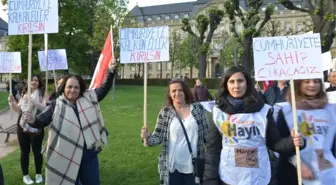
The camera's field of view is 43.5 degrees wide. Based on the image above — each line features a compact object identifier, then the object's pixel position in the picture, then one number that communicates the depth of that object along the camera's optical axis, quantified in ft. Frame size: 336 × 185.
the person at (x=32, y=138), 22.06
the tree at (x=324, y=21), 44.86
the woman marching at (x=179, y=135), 14.42
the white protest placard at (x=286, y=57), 12.21
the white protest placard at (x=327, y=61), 27.31
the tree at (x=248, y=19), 63.72
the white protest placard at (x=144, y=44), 16.65
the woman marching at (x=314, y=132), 11.23
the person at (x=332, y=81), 22.51
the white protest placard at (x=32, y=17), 17.60
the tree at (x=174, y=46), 231.71
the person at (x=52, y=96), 19.21
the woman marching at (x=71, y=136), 15.24
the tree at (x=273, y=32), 127.38
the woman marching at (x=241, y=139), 11.18
